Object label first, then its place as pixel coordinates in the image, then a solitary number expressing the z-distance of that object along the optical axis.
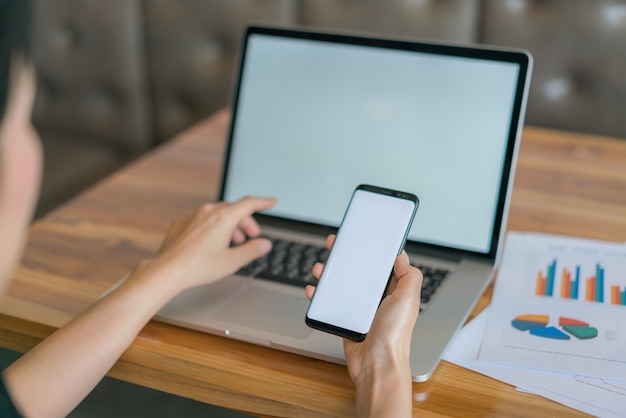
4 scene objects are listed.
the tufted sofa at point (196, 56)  1.79
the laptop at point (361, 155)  0.88
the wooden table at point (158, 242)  0.74
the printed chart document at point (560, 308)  0.76
